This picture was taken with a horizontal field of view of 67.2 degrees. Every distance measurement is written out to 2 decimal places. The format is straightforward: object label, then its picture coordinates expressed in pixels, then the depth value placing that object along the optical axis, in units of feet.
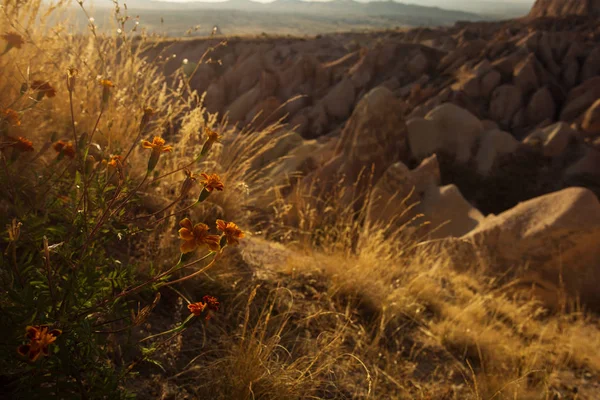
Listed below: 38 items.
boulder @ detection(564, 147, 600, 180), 38.37
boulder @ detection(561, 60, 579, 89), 75.82
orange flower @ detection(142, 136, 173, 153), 3.73
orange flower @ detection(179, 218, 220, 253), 3.31
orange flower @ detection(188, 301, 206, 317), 3.52
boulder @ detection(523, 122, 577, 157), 41.14
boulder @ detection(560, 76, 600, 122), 63.10
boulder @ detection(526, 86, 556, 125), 67.72
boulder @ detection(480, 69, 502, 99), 73.82
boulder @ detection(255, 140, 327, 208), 37.37
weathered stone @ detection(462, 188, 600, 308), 17.01
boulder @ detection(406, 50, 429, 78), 88.48
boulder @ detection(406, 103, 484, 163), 39.65
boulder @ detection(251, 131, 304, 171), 43.27
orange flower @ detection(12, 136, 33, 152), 4.45
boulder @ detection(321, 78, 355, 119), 81.30
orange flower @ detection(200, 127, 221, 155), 4.10
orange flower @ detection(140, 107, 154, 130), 4.25
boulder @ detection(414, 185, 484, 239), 24.03
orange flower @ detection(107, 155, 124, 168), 3.60
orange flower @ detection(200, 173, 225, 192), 3.69
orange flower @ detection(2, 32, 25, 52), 4.81
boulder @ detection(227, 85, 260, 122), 87.25
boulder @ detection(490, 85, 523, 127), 69.92
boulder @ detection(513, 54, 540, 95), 72.74
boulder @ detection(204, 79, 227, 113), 90.80
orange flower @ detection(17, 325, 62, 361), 2.60
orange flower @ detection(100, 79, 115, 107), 4.37
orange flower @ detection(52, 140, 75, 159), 4.71
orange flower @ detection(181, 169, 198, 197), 3.93
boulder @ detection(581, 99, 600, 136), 50.26
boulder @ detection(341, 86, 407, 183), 34.17
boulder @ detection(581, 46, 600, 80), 75.46
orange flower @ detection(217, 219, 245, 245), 3.55
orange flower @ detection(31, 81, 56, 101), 4.95
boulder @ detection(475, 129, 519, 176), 39.19
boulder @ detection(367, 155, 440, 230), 23.59
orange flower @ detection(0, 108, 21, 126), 4.47
